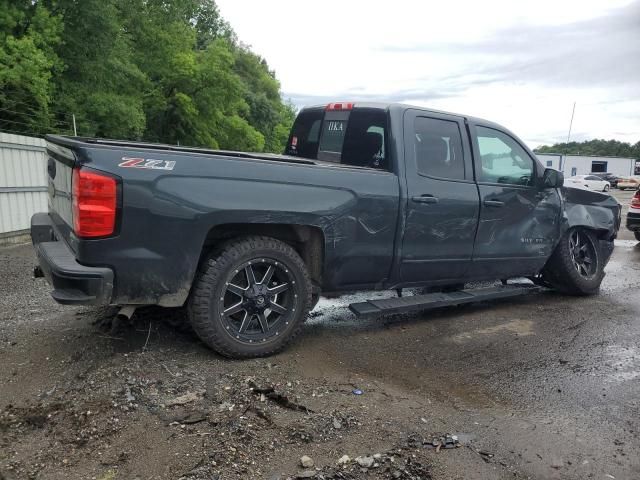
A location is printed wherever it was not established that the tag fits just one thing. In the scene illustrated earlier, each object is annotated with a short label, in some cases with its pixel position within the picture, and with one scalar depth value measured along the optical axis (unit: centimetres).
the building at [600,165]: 6250
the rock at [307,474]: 266
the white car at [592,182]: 4016
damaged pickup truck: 341
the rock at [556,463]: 288
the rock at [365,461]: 277
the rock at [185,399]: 325
